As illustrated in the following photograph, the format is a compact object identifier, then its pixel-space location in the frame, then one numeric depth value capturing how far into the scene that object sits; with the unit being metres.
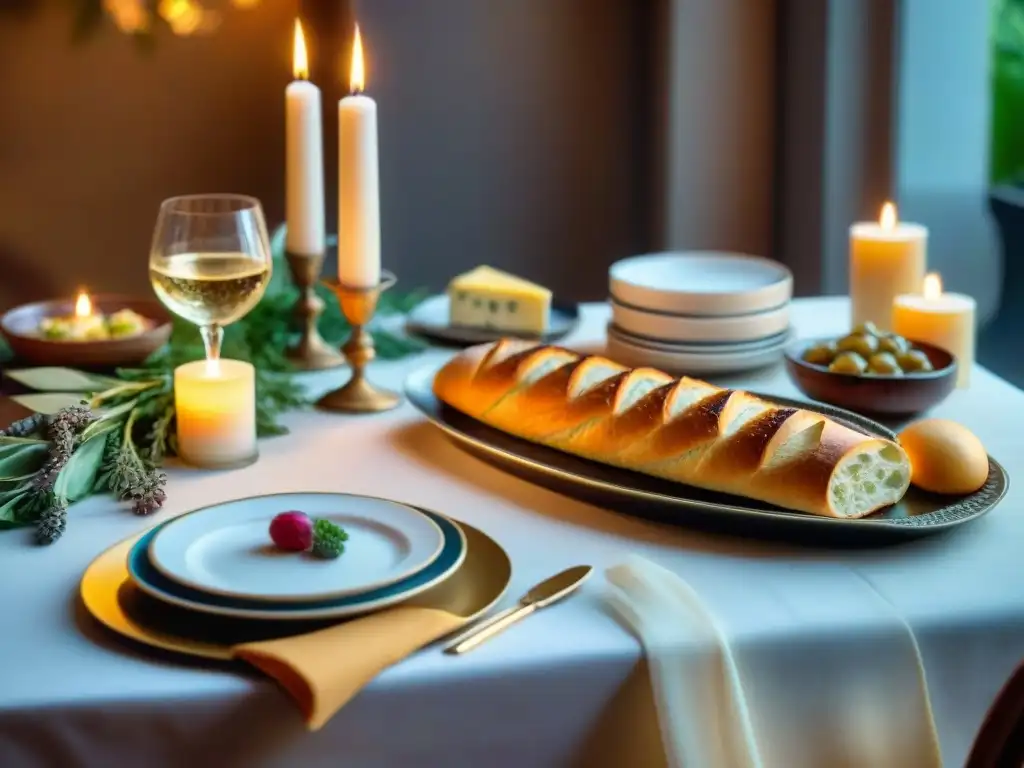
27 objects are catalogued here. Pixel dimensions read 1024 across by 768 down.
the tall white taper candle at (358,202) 1.44
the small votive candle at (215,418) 1.27
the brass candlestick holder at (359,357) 1.47
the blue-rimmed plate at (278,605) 0.87
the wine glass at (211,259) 1.25
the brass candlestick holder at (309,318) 1.68
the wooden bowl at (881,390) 1.34
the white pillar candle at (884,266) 1.69
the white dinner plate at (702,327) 1.56
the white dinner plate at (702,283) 1.55
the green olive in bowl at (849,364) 1.38
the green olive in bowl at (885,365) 1.38
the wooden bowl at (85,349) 1.53
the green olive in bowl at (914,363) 1.40
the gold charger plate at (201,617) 0.87
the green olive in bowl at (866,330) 1.44
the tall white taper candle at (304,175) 1.65
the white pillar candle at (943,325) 1.53
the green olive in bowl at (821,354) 1.43
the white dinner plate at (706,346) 1.57
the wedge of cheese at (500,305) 1.78
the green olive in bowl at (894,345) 1.41
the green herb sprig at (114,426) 1.12
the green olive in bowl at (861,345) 1.41
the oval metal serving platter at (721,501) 1.03
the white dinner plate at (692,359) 1.57
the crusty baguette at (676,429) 1.07
